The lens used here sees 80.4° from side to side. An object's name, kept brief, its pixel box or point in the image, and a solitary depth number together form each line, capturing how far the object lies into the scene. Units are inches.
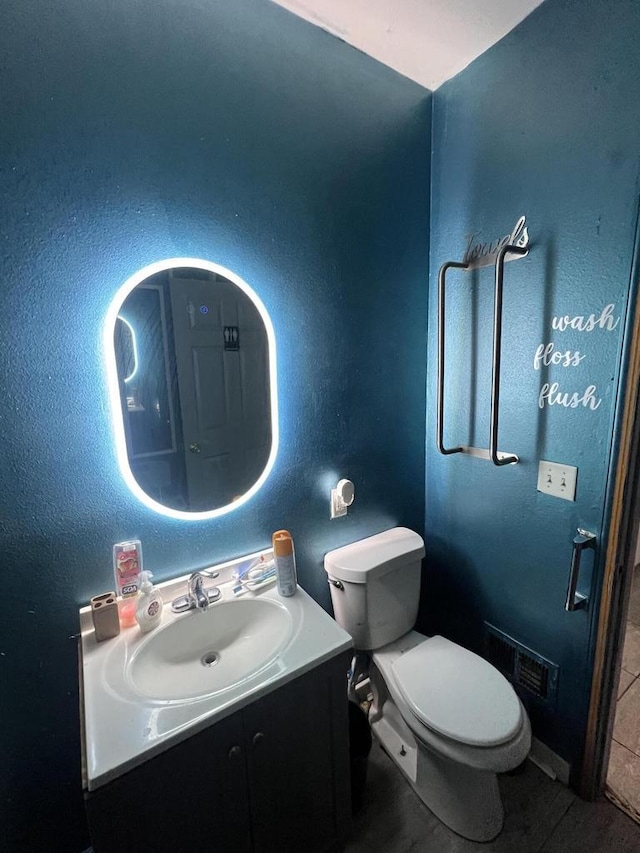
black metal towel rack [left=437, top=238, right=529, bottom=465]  46.6
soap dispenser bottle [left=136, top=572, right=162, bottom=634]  40.8
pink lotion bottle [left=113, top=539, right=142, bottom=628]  41.3
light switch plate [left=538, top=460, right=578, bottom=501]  47.0
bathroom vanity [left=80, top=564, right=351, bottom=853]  29.6
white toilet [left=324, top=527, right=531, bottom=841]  42.4
